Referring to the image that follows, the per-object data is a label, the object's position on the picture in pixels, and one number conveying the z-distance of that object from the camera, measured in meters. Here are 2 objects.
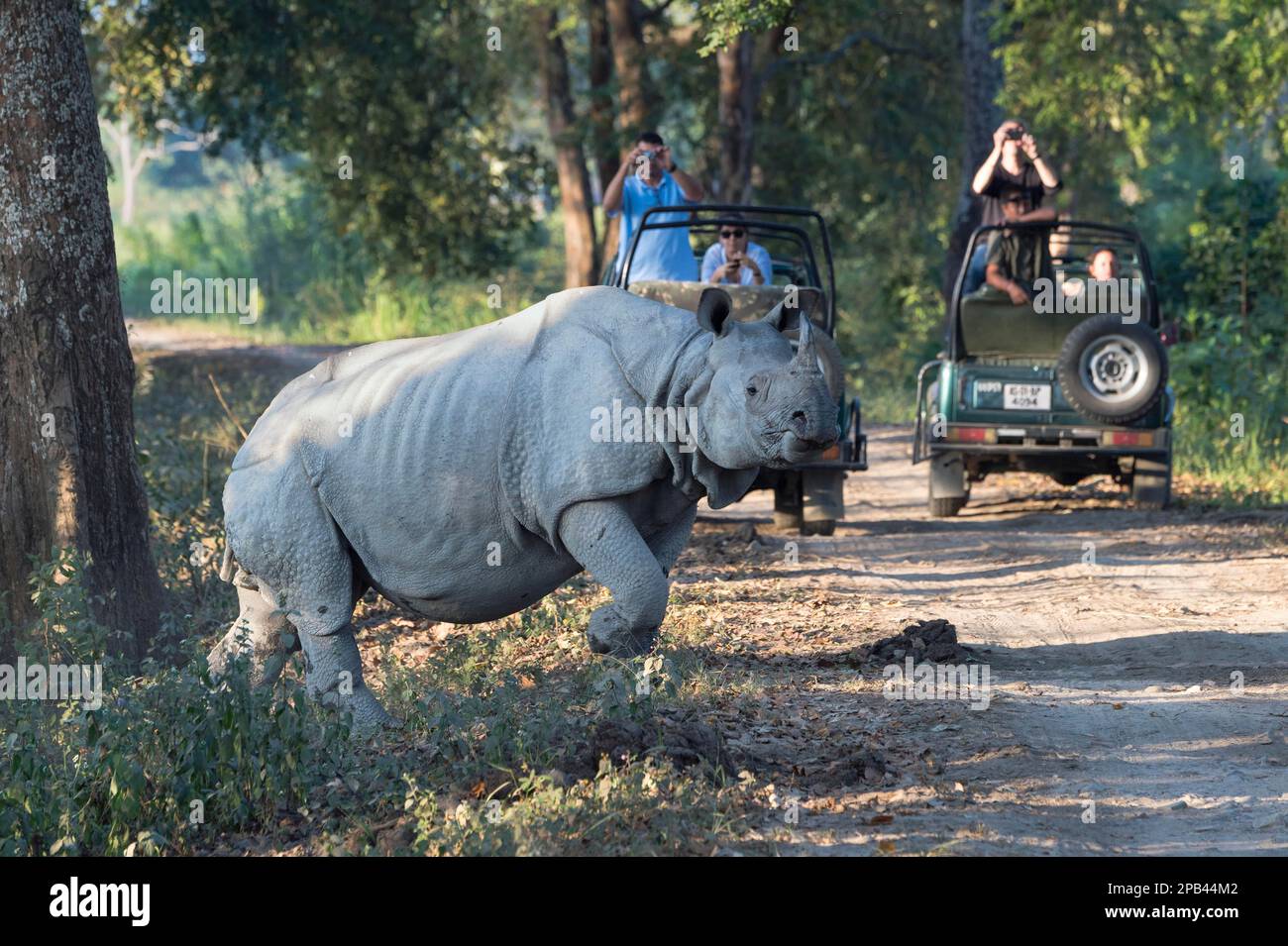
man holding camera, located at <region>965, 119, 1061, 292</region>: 12.79
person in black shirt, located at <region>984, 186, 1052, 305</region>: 12.87
